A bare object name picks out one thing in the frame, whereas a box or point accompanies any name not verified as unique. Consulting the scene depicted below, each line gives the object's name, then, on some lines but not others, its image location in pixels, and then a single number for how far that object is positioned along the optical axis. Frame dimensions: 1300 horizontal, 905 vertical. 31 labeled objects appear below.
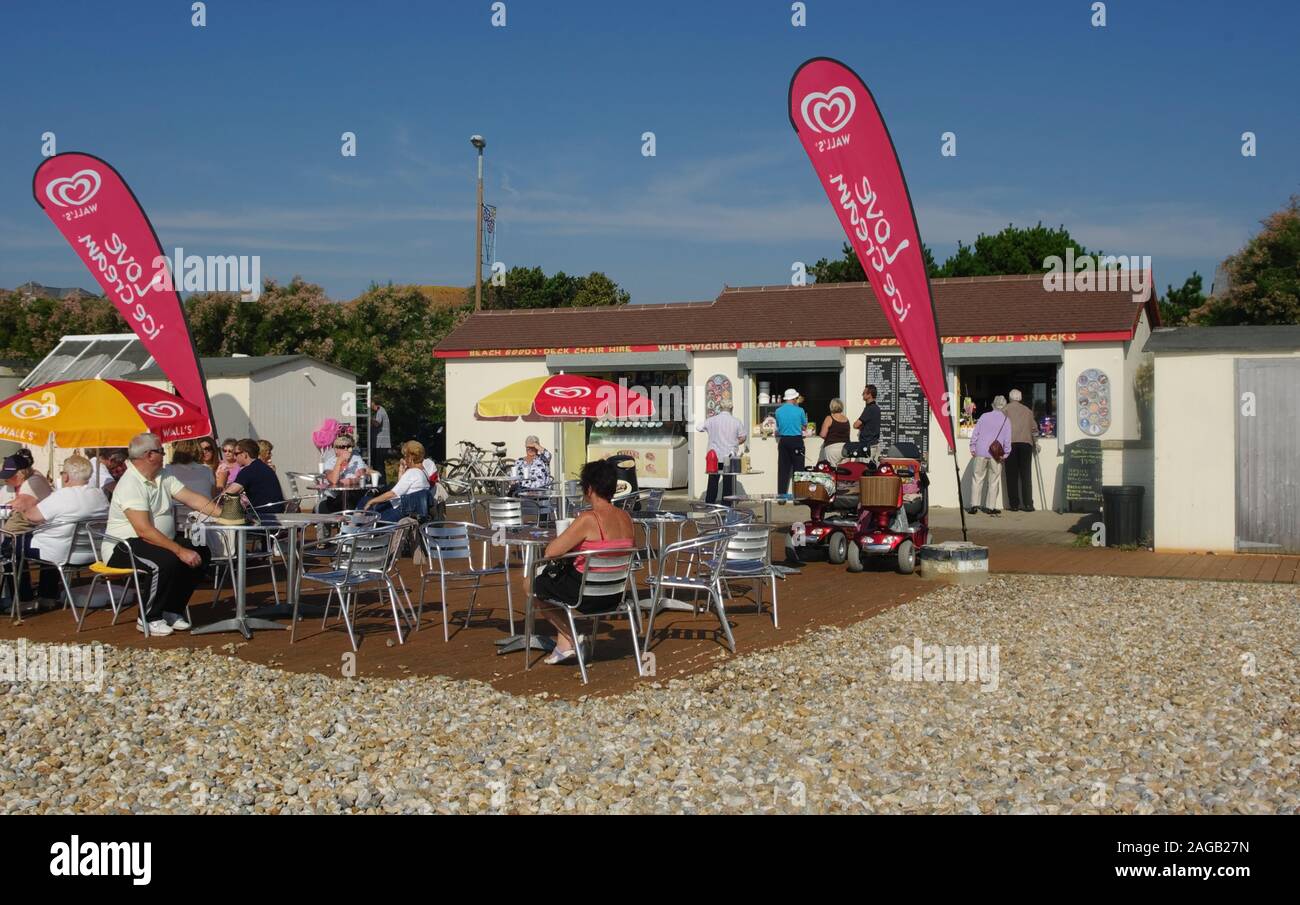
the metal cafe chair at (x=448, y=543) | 8.20
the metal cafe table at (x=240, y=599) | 8.10
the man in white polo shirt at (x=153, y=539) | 8.08
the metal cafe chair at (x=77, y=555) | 8.65
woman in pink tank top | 6.98
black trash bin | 12.68
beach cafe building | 17.36
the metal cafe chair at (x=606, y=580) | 6.87
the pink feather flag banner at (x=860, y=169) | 9.81
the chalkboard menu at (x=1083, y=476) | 16.95
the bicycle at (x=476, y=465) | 20.39
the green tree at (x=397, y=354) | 28.22
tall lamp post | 33.00
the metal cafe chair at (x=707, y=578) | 7.39
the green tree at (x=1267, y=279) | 31.33
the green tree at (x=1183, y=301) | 40.19
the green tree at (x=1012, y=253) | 41.00
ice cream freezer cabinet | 20.28
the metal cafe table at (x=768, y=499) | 11.81
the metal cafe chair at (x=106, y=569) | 8.11
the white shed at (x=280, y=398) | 17.31
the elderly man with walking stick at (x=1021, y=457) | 16.98
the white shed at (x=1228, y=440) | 11.80
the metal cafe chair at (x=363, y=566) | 7.63
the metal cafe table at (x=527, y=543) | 7.40
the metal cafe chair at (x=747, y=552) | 8.23
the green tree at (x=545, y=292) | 50.78
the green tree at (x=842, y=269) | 42.26
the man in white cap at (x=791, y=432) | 15.75
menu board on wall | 18.28
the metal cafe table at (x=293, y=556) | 8.38
